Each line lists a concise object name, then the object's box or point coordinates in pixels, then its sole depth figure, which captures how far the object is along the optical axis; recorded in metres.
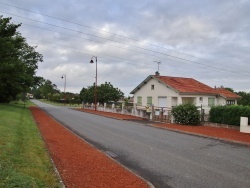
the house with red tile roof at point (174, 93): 23.38
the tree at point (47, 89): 95.11
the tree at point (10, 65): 19.76
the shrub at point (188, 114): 16.25
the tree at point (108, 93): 38.21
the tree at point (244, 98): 33.37
